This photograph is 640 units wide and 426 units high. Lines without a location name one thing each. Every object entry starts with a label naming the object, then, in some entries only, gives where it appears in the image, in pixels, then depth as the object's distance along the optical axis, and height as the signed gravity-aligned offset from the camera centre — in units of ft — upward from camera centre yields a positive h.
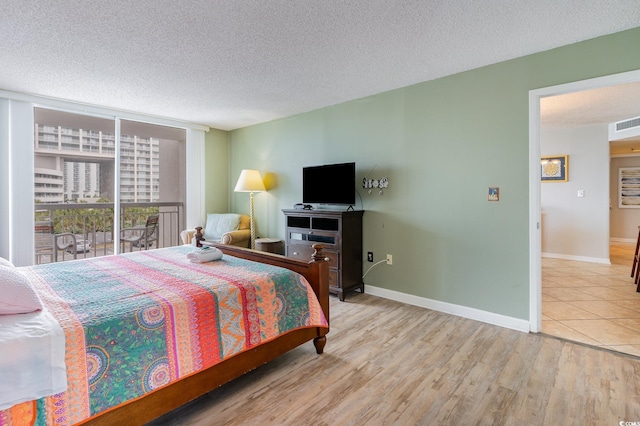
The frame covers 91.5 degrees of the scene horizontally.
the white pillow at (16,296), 4.58 -1.26
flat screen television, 11.94 +1.13
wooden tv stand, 11.51 -1.11
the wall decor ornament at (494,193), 9.31 +0.54
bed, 4.22 -1.97
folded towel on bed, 8.20 -1.16
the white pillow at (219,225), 15.99 -0.67
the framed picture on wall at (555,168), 18.33 +2.59
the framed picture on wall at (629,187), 22.42 +1.73
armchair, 15.25 -0.92
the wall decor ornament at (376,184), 11.73 +1.07
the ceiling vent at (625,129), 15.75 +4.26
